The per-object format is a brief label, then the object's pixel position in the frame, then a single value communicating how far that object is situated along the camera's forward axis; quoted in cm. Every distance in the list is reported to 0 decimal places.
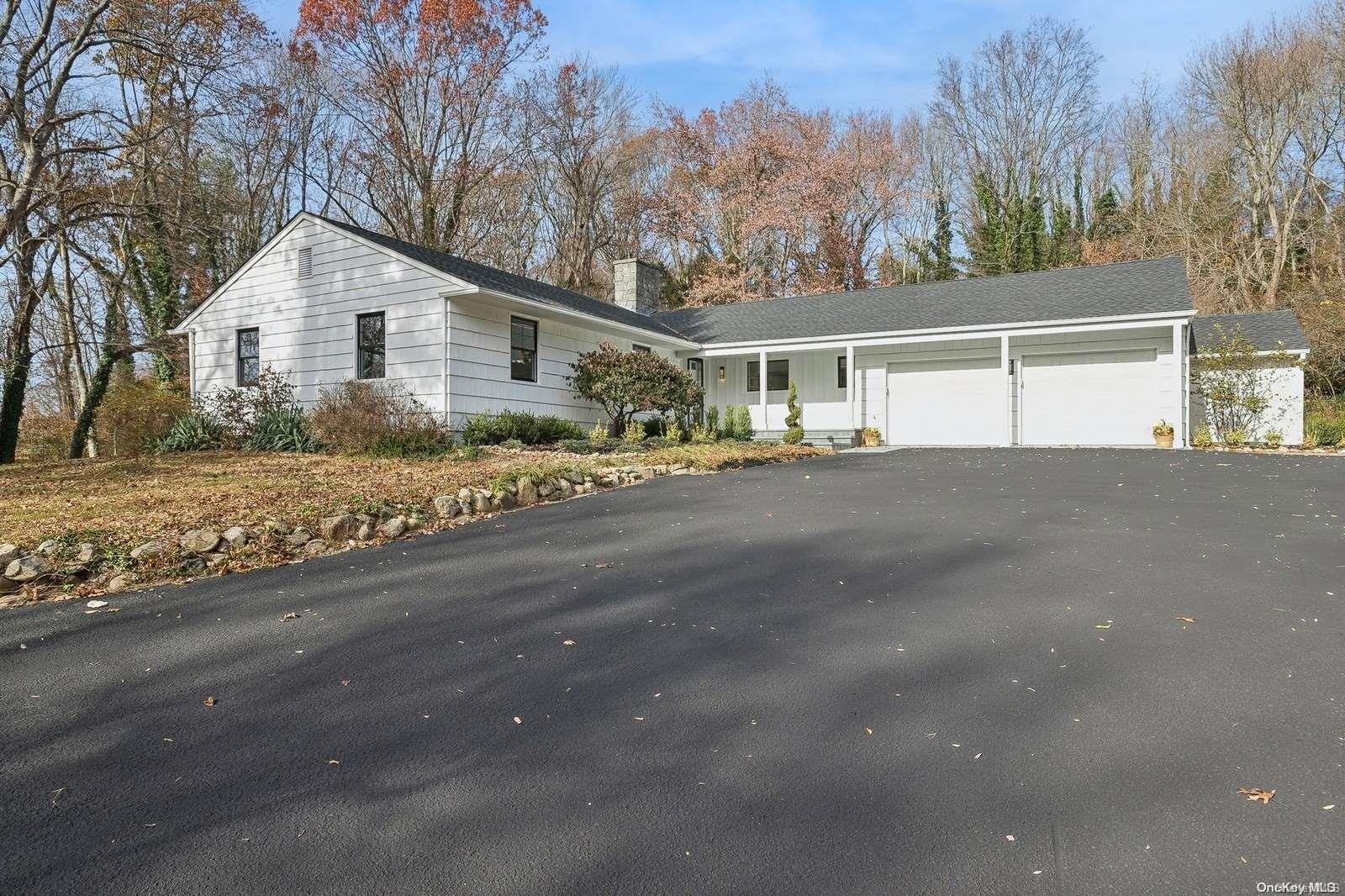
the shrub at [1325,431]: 1666
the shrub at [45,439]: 1869
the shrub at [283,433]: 1343
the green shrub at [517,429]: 1305
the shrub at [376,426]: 1188
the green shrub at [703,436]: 1543
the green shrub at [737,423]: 1773
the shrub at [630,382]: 1495
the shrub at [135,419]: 1510
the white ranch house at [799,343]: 1412
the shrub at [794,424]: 1748
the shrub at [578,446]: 1314
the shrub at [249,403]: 1458
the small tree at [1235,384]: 1595
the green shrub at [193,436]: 1440
